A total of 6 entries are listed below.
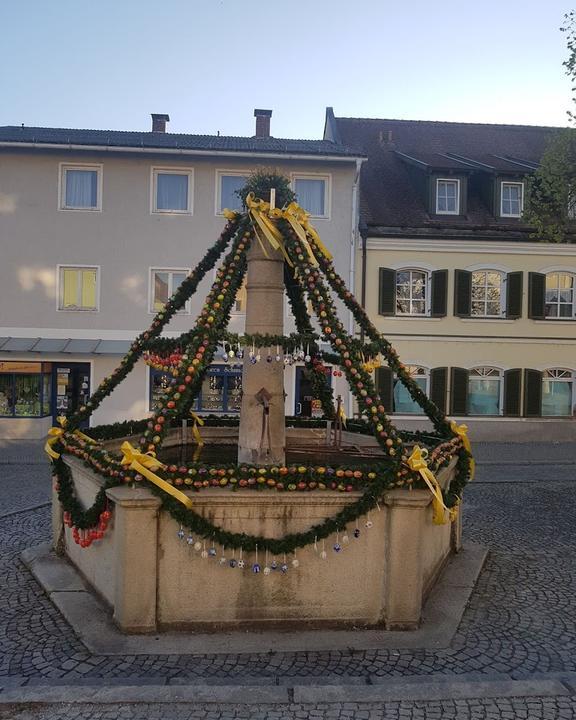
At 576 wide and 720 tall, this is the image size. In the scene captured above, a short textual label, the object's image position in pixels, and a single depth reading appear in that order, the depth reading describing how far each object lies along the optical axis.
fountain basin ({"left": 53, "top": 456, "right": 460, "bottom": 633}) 5.39
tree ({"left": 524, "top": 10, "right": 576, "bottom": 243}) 14.09
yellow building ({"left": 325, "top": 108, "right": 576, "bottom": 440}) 19.95
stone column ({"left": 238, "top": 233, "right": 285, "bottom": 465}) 7.12
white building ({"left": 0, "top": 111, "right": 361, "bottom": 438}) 19.59
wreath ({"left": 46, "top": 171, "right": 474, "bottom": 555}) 5.53
